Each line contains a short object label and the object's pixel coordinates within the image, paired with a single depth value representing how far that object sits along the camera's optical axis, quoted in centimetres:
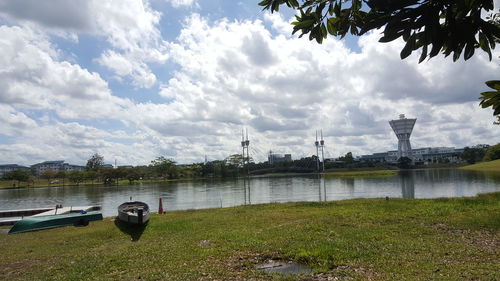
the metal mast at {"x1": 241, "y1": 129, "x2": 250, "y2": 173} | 15712
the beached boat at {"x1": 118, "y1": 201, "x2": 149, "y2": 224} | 1609
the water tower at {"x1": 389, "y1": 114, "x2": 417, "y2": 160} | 19300
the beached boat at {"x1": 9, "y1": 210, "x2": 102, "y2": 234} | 1741
